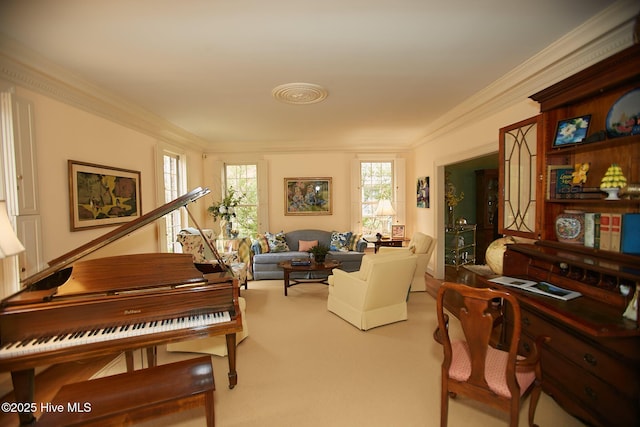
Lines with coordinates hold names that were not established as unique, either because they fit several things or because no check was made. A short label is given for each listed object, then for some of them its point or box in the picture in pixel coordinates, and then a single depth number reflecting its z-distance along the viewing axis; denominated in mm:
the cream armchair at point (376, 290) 3127
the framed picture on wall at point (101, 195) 2908
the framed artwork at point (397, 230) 6117
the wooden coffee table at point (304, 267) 4410
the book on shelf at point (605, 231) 1841
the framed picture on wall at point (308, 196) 6266
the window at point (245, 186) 6305
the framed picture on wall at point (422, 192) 5359
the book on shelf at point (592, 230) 1933
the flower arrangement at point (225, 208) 5695
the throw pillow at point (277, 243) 5695
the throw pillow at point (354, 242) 5727
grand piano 1642
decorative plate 1729
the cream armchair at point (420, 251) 4274
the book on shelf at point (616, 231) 1767
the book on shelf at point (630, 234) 1689
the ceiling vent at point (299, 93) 3122
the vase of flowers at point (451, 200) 5648
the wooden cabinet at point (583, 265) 1566
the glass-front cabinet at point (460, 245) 5488
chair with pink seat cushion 1519
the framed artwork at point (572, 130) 2035
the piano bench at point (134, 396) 1450
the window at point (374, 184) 6309
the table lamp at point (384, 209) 5641
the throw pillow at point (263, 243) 5539
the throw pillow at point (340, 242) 5758
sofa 5309
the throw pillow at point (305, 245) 5730
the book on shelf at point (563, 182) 2188
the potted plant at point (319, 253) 4547
